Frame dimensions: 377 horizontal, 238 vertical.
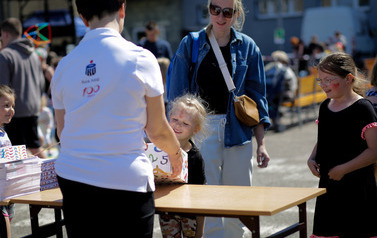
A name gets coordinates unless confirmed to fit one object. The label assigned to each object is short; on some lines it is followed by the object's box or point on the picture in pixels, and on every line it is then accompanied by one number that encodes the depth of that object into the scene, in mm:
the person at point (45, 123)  11875
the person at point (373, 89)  4449
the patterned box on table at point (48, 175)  4105
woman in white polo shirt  2705
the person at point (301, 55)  21212
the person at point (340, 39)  24138
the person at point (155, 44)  11875
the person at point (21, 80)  7988
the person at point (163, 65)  8383
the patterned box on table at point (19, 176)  3924
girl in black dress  3941
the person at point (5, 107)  4817
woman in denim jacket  4582
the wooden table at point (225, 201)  3150
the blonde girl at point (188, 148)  4176
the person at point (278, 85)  13562
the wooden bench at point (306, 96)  14025
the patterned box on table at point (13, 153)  4254
